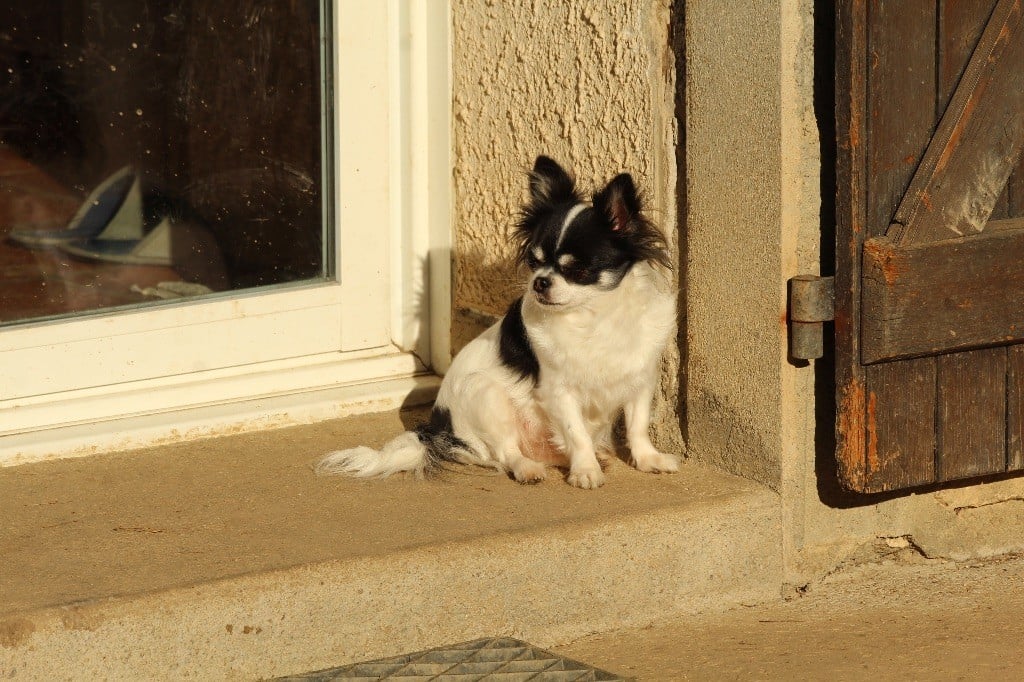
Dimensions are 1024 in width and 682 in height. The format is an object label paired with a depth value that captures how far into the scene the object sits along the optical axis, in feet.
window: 25.34
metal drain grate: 18.94
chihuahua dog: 23.49
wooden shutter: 21.39
